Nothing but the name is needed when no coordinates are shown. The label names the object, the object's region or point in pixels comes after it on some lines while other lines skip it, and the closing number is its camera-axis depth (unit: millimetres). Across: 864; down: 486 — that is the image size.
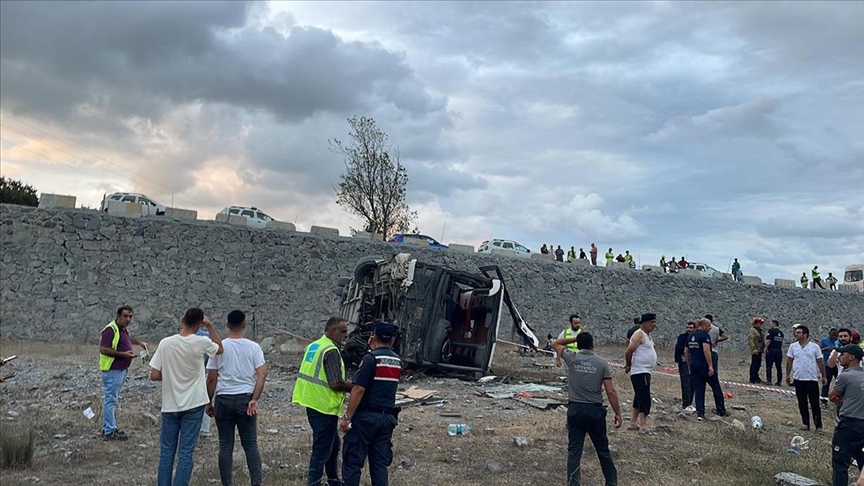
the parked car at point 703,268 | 33969
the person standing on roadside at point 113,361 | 8172
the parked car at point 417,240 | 26172
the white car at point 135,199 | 23234
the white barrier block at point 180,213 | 21281
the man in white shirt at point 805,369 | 9766
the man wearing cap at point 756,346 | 16641
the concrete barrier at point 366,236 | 24588
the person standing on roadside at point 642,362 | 9000
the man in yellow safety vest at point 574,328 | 13008
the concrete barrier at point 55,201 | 19531
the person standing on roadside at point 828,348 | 12199
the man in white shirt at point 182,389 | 5801
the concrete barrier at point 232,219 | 22002
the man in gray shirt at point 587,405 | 6477
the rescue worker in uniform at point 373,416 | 5574
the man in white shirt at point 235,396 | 6059
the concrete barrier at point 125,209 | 20438
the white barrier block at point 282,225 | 22641
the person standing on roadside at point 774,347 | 15016
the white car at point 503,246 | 32812
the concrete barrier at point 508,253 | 26805
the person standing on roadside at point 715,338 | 11127
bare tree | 34562
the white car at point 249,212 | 26898
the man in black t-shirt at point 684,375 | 11109
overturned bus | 12914
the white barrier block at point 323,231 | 23375
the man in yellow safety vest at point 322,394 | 5883
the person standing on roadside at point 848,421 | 6520
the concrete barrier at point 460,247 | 25750
